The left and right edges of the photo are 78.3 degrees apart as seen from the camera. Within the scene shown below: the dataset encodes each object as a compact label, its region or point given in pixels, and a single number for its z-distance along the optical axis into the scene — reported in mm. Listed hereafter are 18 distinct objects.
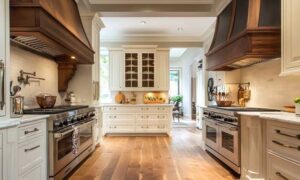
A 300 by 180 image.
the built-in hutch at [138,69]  5301
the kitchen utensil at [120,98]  5337
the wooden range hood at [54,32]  1782
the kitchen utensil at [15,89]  1963
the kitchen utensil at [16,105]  1838
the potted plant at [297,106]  1750
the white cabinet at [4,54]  1358
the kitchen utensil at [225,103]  3435
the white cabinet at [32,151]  1632
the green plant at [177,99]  8365
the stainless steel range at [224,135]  2490
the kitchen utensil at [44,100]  2650
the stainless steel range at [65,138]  2066
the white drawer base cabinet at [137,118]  5042
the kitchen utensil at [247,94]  3344
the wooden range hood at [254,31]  2247
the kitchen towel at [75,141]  2574
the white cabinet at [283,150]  1545
